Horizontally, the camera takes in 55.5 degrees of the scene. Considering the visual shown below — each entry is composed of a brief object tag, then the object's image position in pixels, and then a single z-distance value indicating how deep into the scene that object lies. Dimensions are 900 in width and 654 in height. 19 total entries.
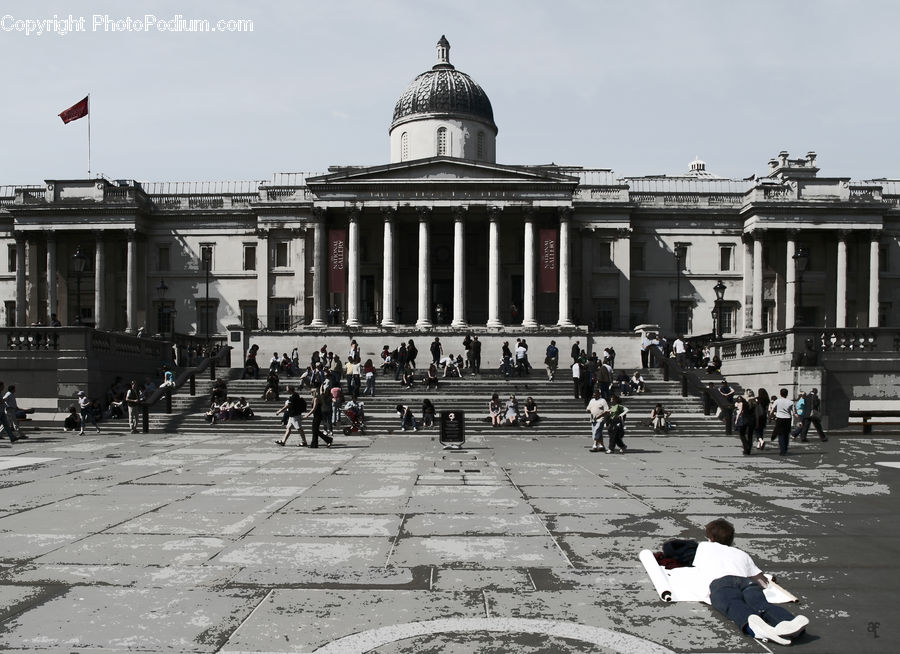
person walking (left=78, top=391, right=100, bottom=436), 29.12
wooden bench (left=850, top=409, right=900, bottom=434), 28.45
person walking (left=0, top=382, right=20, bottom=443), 24.34
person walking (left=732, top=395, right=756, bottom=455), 21.38
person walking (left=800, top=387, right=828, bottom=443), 25.59
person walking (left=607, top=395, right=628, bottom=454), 22.39
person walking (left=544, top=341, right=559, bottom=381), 40.38
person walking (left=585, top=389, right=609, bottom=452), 22.70
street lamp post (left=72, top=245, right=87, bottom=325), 37.21
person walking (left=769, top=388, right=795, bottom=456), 21.39
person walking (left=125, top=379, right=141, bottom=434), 29.26
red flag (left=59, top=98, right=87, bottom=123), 54.88
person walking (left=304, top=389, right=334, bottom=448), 23.14
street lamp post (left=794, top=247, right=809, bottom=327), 35.03
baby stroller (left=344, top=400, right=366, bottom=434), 28.30
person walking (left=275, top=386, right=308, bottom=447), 23.55
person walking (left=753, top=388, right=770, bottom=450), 21.98
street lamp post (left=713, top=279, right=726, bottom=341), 45.03
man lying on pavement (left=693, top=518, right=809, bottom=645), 6.43
